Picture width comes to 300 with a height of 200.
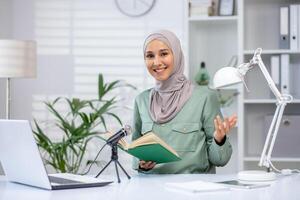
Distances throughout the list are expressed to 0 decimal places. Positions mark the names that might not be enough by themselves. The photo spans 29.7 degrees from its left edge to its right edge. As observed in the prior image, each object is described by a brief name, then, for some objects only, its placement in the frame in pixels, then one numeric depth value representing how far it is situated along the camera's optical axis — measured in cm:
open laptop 183
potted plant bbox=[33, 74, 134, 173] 370
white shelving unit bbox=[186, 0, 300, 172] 388
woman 247
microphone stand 212
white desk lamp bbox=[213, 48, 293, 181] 203
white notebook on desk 182
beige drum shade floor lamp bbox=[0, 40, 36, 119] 349
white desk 173
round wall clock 423
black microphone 211
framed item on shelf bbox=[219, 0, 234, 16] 387
